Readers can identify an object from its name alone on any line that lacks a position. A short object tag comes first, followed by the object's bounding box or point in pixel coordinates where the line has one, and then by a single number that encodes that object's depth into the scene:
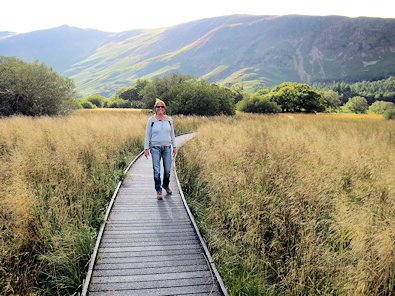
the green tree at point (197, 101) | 32.91
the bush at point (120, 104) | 75.44
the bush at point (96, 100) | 84.19
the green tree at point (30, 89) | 24.38
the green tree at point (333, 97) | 106.22
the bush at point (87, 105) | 69.69
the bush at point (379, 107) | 91.73
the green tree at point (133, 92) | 79.62
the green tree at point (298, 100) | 58.44
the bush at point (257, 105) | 50.28
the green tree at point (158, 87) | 43.01
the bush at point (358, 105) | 105.00
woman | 7.29
